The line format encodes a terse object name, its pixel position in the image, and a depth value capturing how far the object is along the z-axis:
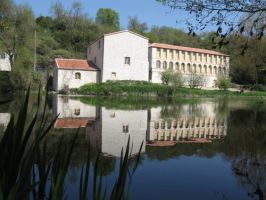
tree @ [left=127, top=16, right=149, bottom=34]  90.06
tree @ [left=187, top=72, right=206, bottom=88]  60.69
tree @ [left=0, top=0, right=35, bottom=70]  46.12
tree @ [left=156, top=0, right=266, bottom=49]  4.90
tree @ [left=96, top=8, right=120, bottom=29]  94.75
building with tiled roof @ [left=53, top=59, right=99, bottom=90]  48.22
